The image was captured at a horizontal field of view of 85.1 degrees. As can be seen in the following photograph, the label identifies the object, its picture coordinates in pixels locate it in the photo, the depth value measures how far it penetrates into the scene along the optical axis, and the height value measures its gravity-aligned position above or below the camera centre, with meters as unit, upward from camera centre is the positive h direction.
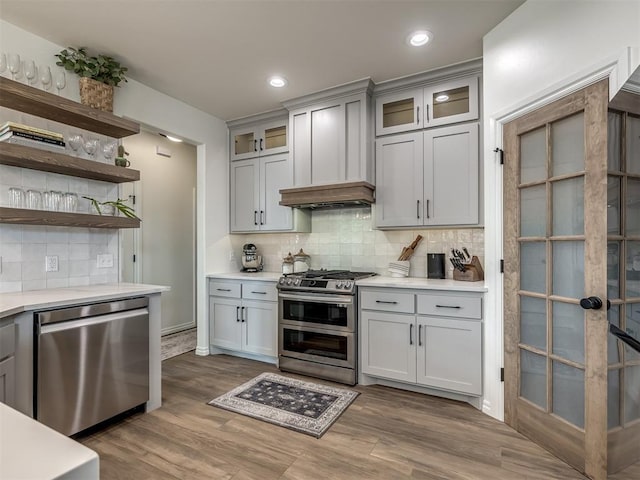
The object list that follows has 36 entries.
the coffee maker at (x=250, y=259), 4.19 -0.22
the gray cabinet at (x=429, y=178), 2.93 +0.56
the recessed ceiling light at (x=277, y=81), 3.17 +1.47
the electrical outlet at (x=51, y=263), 2.53 -0.17
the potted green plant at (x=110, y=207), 2.69 +0.26
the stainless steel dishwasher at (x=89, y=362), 1.98 -0.77
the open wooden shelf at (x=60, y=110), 2.14 +0.89
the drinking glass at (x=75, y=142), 2.59 +0.73
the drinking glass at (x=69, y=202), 2.53 +0.28
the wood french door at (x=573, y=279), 1.78 -0.22
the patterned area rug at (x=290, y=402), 2.40 -1.25
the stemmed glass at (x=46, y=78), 2.45 +1.14
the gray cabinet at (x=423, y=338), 2.62 -0.78
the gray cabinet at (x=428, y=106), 2.93 +1.20
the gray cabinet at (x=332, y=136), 3.27 +1.03
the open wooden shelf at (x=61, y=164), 2.15 +0.52
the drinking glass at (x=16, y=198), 2.27 +0.28
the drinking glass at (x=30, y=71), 2.34 +1.14
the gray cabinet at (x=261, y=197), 3.88 +0.51
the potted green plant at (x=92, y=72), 2.60 +1.29
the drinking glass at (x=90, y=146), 2.64 +0.72
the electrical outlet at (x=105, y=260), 2.86 -0.17
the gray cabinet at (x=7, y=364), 1.75 -0.64
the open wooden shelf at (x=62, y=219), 2.16 +0.15
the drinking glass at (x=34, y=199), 2.34 +0.28
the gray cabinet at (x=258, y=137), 3.94 +1.22
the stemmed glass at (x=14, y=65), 2.26 +1.15
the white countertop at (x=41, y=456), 0.46 -0.30
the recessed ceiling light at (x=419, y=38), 2.49 +1.48
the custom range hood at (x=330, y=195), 3.22 +0.44
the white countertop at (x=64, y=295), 1.87 -0.35
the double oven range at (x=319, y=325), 3.06 -0.78
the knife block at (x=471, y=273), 2.92 -0.27
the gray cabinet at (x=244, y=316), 3.56 -0.81
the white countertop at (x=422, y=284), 2.63 -0.35
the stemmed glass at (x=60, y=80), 2.52 +1.18
